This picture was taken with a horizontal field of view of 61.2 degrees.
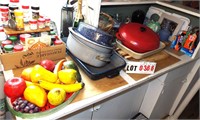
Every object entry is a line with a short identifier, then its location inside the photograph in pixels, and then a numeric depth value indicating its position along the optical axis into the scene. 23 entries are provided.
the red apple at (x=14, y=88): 0.69
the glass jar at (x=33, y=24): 1.00
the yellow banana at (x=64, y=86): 0.74
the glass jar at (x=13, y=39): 0.95
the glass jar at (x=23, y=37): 0.94
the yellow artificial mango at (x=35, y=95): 0.70
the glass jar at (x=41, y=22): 1.02
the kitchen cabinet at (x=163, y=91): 1.36
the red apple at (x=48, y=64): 0.87
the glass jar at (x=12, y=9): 0.98
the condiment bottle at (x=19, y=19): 0.97
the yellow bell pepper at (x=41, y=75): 0.75
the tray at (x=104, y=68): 0.92
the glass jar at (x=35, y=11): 1.04
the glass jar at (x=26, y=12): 1.03
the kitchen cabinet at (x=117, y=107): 1.00
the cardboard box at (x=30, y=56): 0.86
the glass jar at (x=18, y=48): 0.87
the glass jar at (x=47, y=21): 1.07
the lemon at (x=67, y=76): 0.78
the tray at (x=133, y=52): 1.14
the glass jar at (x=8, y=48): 0.85
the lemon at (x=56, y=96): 0.70
